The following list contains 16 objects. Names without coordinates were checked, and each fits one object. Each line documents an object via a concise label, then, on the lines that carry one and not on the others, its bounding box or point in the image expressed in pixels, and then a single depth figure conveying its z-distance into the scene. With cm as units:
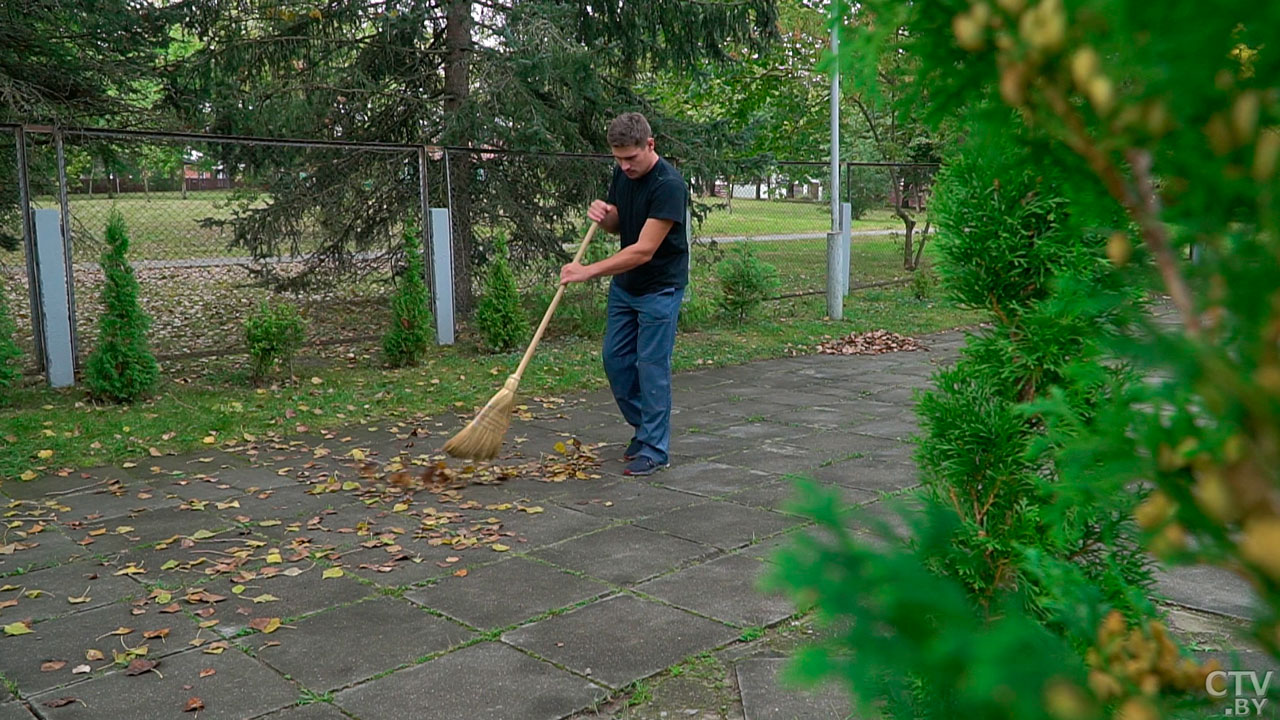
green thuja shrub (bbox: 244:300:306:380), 917
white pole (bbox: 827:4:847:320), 1406
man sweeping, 615
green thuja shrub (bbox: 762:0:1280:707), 67
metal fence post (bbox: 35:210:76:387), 861
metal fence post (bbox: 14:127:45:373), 873
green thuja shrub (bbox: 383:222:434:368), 1024
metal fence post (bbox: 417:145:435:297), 1152
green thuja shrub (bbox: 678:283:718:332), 1301
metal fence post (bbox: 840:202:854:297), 1478
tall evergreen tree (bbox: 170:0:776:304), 1284
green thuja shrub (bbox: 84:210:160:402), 819
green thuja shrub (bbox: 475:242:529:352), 1095
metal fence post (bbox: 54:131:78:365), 880
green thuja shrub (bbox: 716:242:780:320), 1346
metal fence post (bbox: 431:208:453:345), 1138
